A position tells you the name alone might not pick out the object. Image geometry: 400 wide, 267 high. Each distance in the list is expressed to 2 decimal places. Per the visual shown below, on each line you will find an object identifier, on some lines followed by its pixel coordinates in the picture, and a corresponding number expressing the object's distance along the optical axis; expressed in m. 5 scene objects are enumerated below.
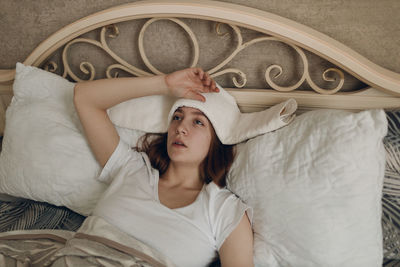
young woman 0.96
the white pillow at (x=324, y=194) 0.87
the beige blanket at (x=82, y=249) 0.87
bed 0.88
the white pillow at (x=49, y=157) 1.18
